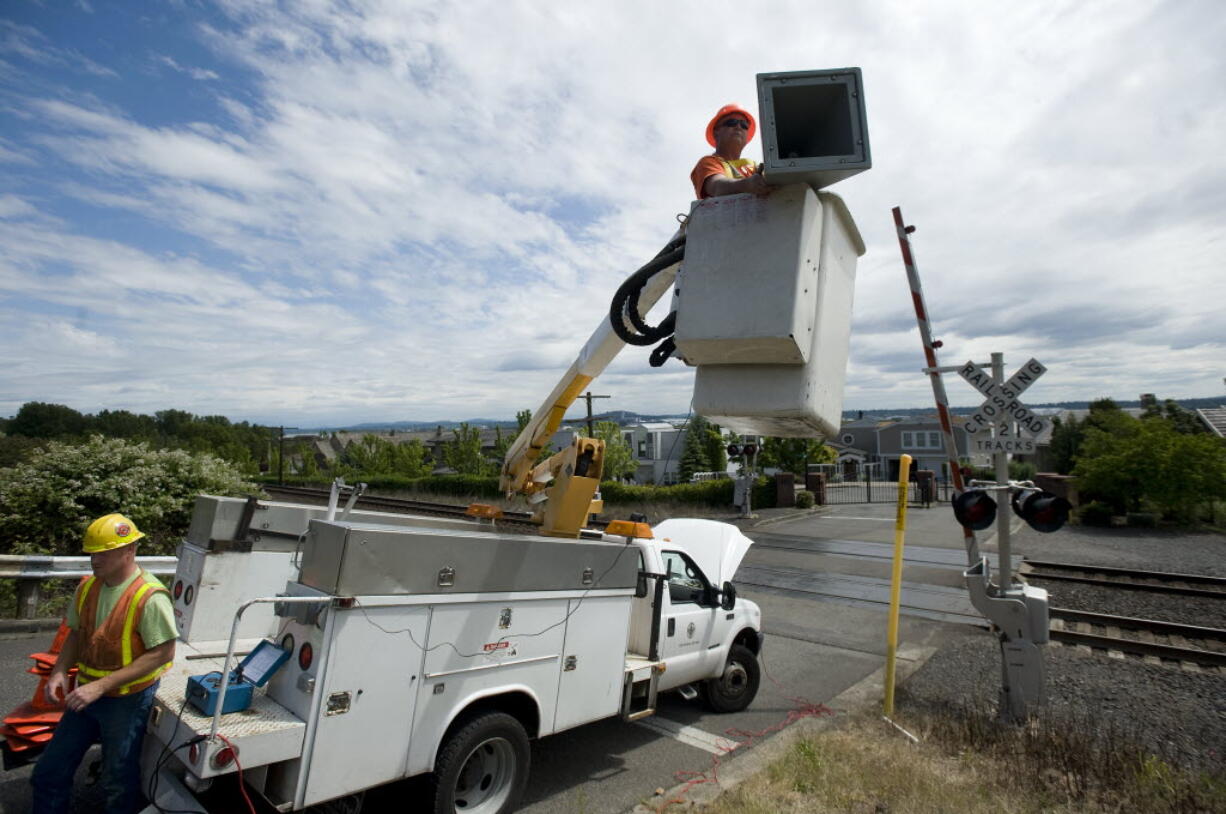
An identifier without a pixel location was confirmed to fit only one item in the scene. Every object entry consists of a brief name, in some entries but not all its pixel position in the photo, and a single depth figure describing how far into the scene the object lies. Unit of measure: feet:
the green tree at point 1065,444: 138.21
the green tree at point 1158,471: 63.36
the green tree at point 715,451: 138.62
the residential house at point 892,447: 191.93
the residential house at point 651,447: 198.18
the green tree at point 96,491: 30.48
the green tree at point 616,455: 117.08
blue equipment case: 11.24
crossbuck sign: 19.83
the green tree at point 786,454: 108.17
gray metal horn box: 9.59
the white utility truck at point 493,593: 10.03
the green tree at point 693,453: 143.43
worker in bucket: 10.87
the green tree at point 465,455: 143.64
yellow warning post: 20.16
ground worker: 11.34
